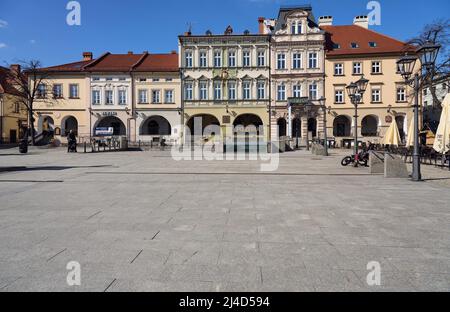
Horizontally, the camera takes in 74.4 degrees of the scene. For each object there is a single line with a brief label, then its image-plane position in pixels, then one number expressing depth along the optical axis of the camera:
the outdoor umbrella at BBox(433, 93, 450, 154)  10.60
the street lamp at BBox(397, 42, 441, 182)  9.65
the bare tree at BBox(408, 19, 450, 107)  26.86
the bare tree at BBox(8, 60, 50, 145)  36.78
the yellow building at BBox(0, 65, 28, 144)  44.78
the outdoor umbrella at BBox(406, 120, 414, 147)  14.72
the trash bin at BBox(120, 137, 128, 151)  30.70
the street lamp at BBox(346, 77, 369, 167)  15.38
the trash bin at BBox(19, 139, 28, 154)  25.20
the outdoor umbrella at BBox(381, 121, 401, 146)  14.73
